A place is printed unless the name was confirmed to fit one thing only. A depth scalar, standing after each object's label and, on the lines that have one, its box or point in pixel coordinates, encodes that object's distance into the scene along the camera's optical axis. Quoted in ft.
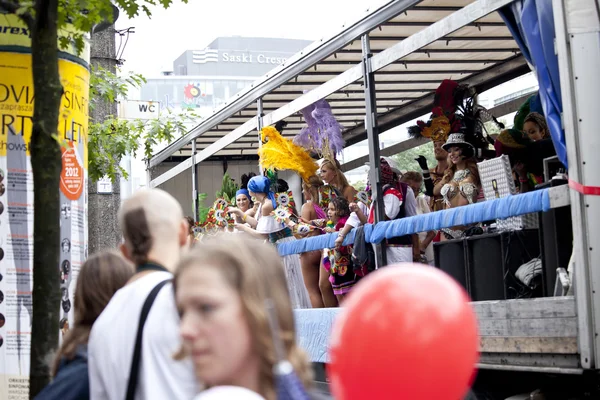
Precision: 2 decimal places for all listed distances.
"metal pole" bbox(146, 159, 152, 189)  67.82
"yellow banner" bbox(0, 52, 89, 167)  24.41
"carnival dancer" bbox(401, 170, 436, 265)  34.53
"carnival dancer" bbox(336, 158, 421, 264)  31.35
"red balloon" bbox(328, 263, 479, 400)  6.30
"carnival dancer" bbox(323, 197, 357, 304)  34.04
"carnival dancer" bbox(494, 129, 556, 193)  28.50
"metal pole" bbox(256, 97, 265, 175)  41.73
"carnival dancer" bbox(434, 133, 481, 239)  30.91
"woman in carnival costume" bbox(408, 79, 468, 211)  36.27
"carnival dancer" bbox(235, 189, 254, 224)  48.52
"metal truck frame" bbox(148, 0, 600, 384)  20.74
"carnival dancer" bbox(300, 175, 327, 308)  36.96
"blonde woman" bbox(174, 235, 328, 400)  7.47
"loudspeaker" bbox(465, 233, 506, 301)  25.64
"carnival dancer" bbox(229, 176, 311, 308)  39.73
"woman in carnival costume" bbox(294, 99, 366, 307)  35.99
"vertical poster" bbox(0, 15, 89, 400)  24.11
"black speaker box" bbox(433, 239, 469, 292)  27.35
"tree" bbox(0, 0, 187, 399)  17.19
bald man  11.10
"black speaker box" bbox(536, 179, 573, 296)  22.77
